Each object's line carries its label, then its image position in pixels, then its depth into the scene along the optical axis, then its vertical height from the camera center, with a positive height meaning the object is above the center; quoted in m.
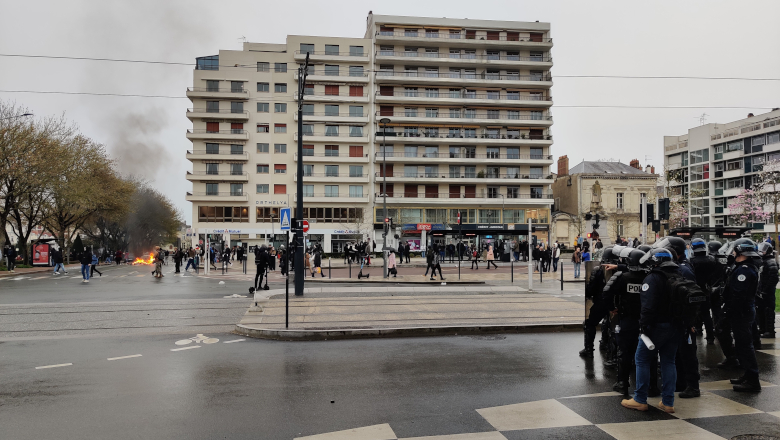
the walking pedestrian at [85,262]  23.75 -1.30
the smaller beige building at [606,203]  64.62 +3.36
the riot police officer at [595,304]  7.55 -1.02
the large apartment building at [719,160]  64.38 +8.98
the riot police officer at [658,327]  5.12 -0.92
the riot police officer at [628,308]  5.60 -0.80
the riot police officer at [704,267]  7.31 -0.48
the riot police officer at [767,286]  8.38 -0.86
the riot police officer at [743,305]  6.03 -0.85
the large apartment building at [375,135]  62.41 +11.25
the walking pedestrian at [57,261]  30.81 -1.60
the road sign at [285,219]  13.84 +0.34
